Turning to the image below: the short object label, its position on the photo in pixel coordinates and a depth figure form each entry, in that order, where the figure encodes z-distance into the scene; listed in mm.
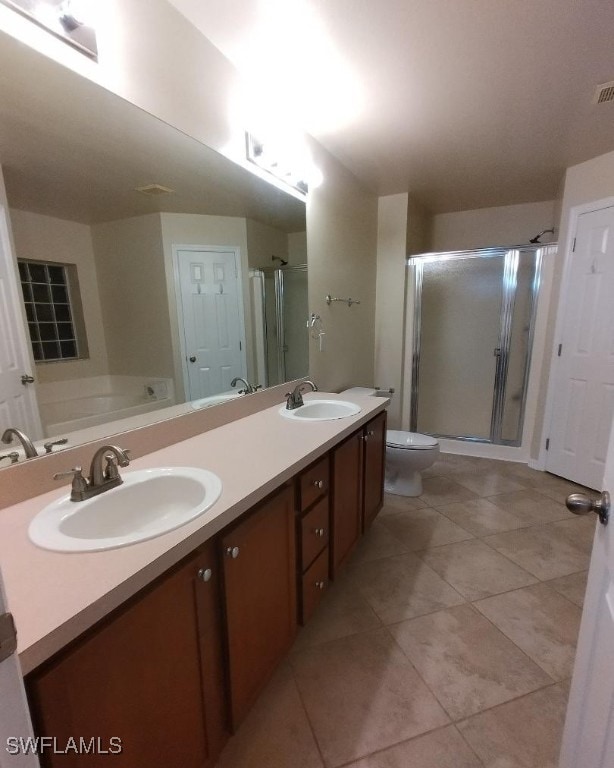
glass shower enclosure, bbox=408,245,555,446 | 3204
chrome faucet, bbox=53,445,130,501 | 953
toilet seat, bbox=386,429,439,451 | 2527
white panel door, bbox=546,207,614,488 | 2482
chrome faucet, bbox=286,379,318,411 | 1918
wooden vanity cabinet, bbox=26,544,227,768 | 599
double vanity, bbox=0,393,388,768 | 622
